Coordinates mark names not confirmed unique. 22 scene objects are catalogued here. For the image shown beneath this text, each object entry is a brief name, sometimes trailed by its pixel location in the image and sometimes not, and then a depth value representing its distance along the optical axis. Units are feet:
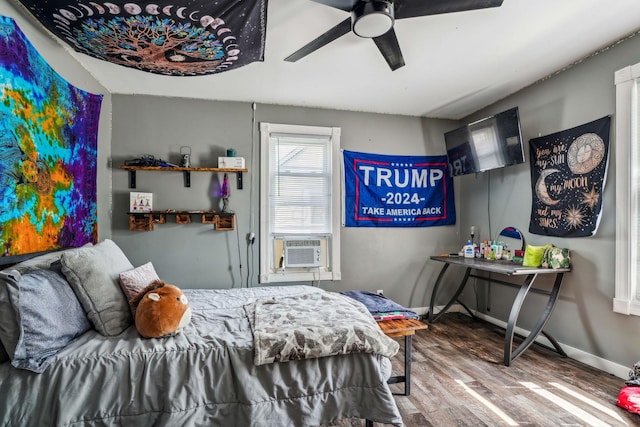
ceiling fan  5.31
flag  11.98
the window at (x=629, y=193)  7.38
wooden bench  6.67
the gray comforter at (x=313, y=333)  5.11
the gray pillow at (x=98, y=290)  5.32
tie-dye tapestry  5.60
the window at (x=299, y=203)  11.27
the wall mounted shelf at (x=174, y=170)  10.12
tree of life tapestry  5.57
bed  4.32
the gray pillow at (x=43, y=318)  4.31
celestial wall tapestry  8.02
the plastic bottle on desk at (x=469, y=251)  11.26
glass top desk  8.20
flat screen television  9.32
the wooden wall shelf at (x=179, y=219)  10.13
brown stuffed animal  5.19
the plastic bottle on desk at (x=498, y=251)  10.46
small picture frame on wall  10.12
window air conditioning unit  11.30
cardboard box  10.61
